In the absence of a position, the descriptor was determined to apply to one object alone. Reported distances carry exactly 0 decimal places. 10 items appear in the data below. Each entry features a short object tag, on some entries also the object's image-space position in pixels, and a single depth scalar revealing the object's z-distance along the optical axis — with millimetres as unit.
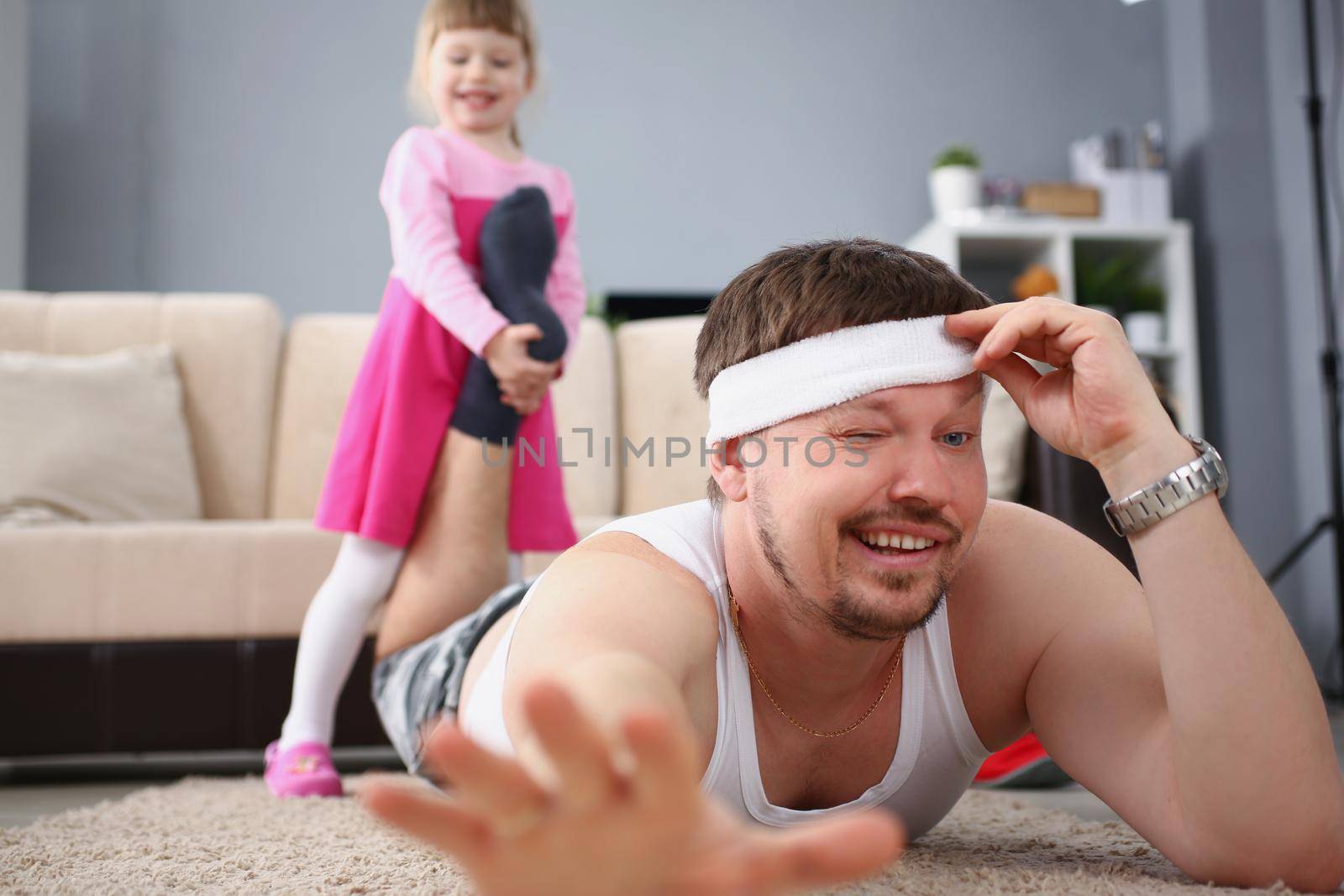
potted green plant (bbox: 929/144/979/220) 3926
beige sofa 2039
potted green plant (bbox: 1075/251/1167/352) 3768
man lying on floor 914
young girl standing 1728
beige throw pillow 2381
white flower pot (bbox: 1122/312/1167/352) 3762
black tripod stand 3130
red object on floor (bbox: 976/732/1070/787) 1827
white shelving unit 3754
